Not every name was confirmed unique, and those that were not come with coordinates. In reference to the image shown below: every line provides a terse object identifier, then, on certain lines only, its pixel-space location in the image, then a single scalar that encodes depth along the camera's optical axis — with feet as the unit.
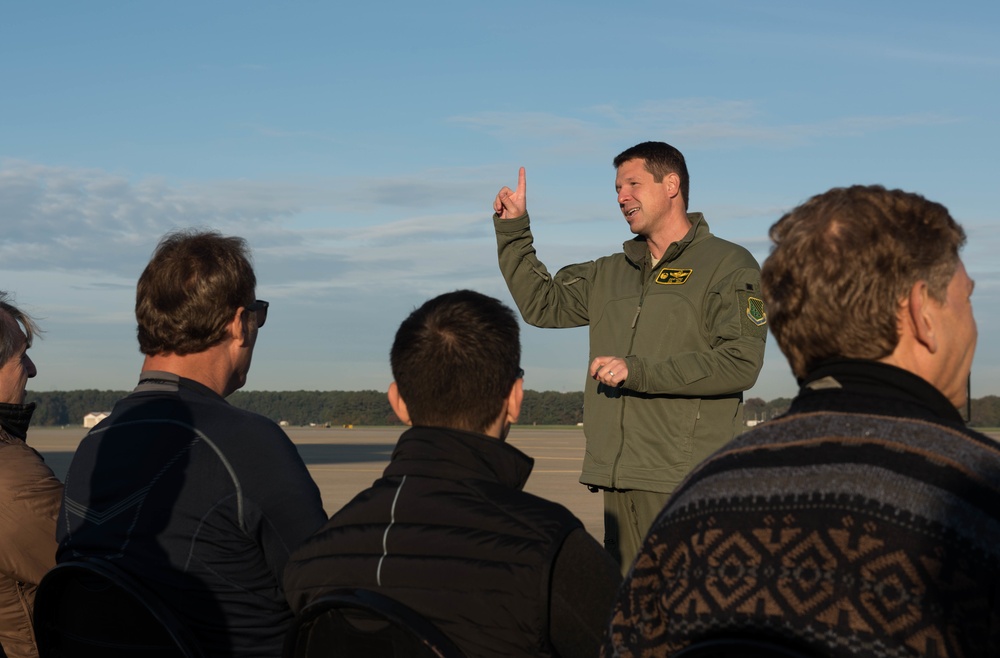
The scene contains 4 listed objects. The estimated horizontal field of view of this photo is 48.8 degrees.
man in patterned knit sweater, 4.91
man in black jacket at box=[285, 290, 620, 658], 6.55
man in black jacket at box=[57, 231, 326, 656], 8.68
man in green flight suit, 14.16
